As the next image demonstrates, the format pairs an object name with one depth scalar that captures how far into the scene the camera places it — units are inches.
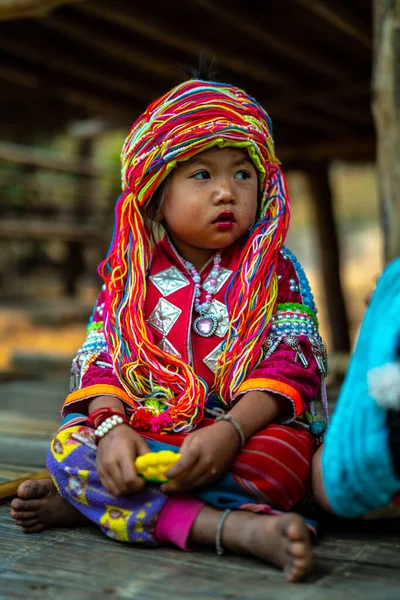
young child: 61.0
